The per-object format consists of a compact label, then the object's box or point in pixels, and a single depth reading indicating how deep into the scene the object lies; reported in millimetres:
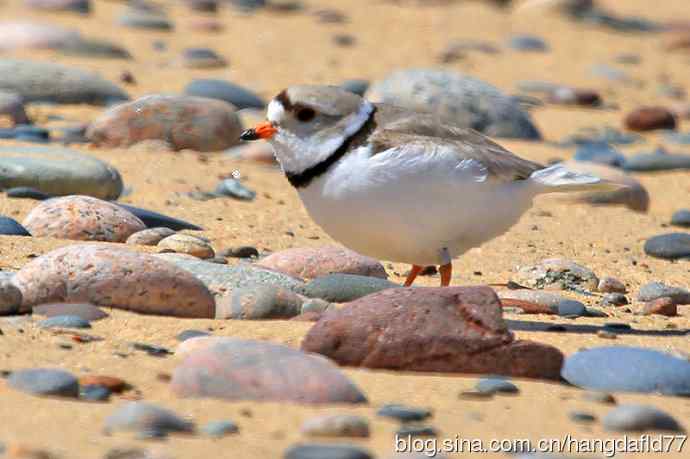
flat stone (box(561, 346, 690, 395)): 8906
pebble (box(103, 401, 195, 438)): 7336
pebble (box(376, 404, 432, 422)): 7844
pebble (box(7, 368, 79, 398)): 7969
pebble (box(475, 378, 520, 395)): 8562
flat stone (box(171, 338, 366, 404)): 7926
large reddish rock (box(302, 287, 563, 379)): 8961
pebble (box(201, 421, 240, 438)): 7402
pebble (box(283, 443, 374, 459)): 6902
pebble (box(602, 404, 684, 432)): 7969
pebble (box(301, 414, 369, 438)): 7437
